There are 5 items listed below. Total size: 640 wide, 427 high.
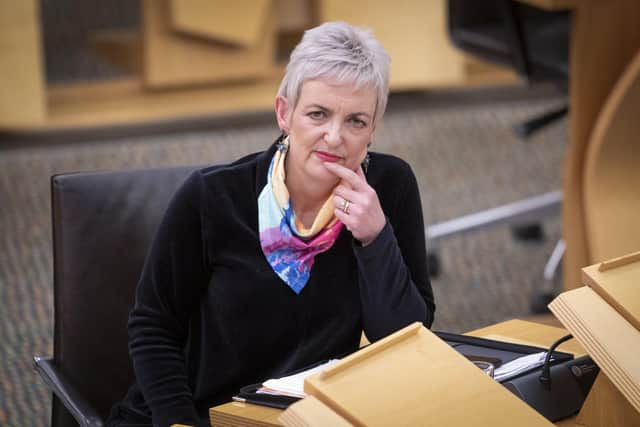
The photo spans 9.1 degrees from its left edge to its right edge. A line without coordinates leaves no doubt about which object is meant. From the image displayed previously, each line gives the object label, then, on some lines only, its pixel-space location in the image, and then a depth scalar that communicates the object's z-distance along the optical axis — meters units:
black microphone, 6.03
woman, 6.23
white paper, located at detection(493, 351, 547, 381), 6.03
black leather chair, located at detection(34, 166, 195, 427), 6.45
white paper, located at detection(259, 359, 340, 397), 5.96
